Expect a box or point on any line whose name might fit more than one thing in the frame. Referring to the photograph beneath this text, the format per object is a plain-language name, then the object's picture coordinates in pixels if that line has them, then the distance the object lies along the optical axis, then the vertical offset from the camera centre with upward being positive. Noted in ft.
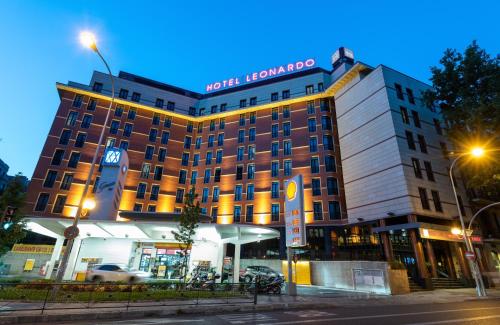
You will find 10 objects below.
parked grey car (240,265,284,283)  69.41 -0.93
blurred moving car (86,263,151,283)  65.51 -2.71
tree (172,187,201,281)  64.18 +10.59
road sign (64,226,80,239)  37.42 +3.99
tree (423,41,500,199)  83.71 +56.05
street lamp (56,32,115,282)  36.76 +5.79
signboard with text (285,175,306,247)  53.83 +11.64
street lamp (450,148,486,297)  55.16 +0.83
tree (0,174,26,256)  50.80 +10.54
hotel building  90.94 +51.35
